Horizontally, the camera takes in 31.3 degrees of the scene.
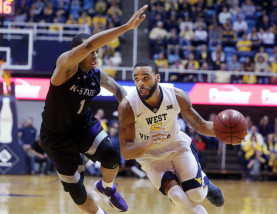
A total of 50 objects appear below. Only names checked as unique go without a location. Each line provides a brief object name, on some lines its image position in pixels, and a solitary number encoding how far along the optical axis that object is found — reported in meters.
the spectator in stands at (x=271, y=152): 13.06
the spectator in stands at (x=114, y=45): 15.55
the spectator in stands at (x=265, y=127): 13.77
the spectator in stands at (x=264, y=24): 16.61
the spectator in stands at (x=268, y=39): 16.16
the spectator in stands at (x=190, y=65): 14.07
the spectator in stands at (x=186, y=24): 16.23
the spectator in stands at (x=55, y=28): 13.54
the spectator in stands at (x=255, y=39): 15.95
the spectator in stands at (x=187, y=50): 15.34
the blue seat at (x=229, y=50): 15.72
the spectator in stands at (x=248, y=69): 14.11
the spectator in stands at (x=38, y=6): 16.32
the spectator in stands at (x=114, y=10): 16.36
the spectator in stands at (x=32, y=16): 15.96
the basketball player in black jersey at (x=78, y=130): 4.95
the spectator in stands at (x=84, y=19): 15.70
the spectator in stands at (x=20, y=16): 15.80
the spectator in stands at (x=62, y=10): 16.19
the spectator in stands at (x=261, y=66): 14.75
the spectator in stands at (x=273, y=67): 14.83
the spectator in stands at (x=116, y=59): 14.87
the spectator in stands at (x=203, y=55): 14.99
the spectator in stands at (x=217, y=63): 14.75
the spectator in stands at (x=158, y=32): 16.02
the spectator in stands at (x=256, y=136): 13.16
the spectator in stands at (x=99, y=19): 15.84
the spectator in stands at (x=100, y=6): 16.89
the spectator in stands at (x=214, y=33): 16.05
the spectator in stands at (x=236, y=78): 14.06
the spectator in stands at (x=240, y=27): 16.55
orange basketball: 4.90
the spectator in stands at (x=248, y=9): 17.34
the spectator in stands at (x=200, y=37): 16.02
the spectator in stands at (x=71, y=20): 15.36
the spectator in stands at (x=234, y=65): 14.74
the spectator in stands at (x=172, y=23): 16.36
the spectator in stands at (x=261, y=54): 15.11
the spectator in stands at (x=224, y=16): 16.88
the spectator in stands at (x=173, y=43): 15.50
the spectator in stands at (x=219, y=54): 14.95
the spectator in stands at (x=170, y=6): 16.95
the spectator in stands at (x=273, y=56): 15.32
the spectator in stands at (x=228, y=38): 15.94
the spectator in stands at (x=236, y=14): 16.86
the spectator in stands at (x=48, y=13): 16.08
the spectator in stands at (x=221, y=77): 13.75
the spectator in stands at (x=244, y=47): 15.56
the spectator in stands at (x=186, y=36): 15.91
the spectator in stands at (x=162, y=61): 14.64
